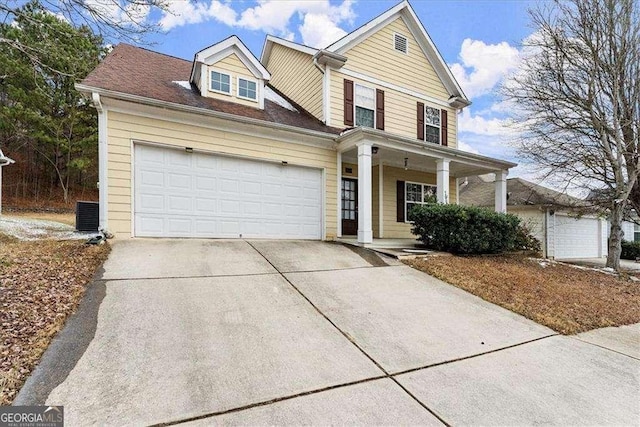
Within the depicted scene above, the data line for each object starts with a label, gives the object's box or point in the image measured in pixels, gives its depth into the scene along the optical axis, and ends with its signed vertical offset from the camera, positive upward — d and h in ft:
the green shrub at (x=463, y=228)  27.73 -1.13
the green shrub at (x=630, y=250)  56.03 -6.15
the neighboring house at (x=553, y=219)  48.42 -0.68
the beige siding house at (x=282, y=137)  23.72 +6.67
